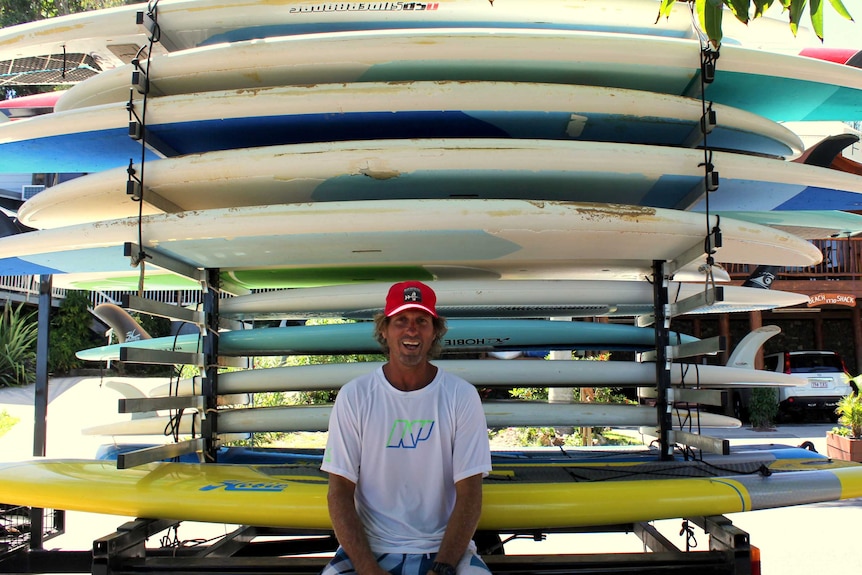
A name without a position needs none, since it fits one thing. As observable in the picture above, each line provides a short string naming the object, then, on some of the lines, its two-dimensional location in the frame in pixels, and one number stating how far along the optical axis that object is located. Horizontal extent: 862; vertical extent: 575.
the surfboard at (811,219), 3.34
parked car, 12.18
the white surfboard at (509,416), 2.81
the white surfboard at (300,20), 2.61
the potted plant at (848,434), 7.76
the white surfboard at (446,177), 2.36
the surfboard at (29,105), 4.77
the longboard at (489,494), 2.10
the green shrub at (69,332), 14.36
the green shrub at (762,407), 11.33
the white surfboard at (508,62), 2.40
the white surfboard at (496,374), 2.87
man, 1.93
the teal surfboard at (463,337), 3.02
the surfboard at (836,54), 3.02
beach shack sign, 12.92
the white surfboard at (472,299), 2.86
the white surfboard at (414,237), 2.35
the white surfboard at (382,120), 2.37
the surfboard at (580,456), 2.81
